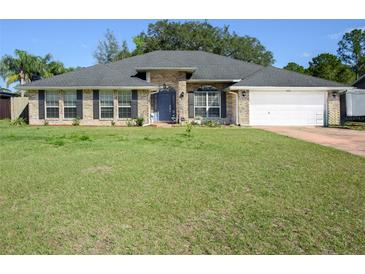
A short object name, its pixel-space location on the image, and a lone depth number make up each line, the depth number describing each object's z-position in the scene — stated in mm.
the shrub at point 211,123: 19144
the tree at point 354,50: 53031
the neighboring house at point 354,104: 24359
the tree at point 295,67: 38972
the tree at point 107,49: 42938
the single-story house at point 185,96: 19594
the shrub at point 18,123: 19241
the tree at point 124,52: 40875
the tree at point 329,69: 35062
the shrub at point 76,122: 19406
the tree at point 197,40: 39719
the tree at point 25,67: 38219
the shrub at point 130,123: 19059
